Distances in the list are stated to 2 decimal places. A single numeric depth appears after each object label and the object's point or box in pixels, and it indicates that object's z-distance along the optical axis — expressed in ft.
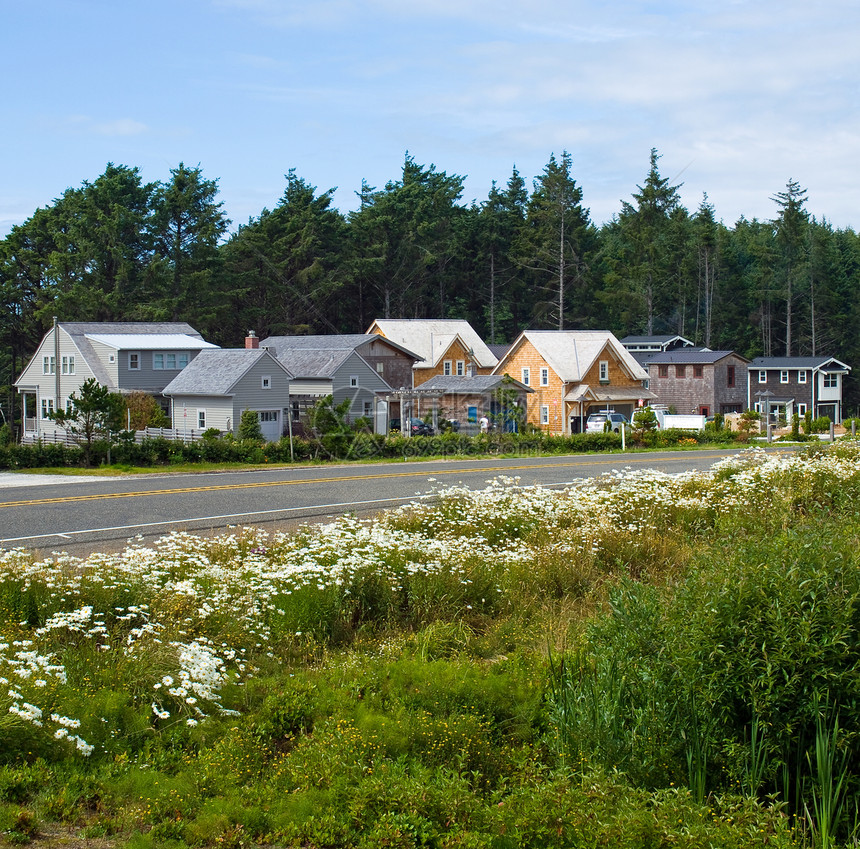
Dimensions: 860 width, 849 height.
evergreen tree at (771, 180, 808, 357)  316.60
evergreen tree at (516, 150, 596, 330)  304.30
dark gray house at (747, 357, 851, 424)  239.91
